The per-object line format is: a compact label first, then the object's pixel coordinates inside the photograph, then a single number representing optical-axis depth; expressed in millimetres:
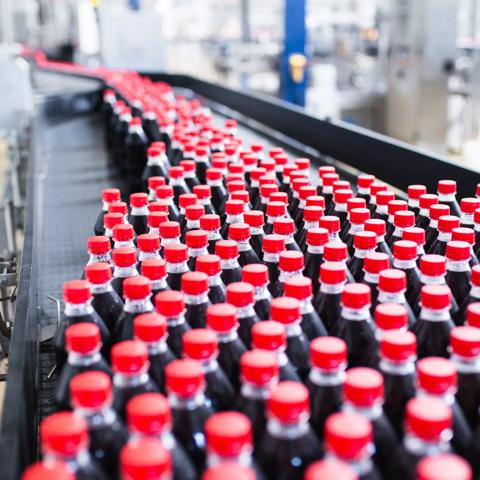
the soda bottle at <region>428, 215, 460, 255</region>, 1302
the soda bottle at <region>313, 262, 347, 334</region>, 1052
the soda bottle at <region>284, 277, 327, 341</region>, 978
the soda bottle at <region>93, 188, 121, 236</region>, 1662
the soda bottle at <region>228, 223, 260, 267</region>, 1283
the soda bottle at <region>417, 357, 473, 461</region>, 729
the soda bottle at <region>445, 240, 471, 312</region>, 1163
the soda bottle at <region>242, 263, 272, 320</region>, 1042
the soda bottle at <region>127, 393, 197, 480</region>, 671
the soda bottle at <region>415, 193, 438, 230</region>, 1485
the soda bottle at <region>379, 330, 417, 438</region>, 812
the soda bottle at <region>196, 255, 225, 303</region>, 1096
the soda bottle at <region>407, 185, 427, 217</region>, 1587
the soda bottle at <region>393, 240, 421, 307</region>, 1153
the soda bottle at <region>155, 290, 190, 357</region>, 934
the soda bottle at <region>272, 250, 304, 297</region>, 1103
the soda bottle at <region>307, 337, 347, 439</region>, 796
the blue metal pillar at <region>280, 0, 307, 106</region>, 6402
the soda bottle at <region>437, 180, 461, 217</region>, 1601
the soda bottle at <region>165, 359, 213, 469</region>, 763
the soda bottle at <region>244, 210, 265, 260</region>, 1401
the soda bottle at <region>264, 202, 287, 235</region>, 1464
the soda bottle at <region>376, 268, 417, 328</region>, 1000
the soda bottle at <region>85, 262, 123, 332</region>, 1079
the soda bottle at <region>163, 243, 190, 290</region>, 1164
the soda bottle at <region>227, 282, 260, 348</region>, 966
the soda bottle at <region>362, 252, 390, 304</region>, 1092
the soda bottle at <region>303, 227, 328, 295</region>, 1240
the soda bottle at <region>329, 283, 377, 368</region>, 952
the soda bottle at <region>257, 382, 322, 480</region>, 707
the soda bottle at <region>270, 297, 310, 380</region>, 909
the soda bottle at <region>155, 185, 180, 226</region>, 1634
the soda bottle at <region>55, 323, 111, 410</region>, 848
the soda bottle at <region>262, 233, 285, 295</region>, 1222
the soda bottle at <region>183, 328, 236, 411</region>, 810
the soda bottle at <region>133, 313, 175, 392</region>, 856
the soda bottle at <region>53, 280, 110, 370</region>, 996
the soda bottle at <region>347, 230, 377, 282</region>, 1224
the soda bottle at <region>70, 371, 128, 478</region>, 726
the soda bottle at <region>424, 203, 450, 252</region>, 1380
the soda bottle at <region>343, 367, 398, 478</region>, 715
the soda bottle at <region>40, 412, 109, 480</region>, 654
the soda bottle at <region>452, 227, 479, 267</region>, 1195
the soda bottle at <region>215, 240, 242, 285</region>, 1182
